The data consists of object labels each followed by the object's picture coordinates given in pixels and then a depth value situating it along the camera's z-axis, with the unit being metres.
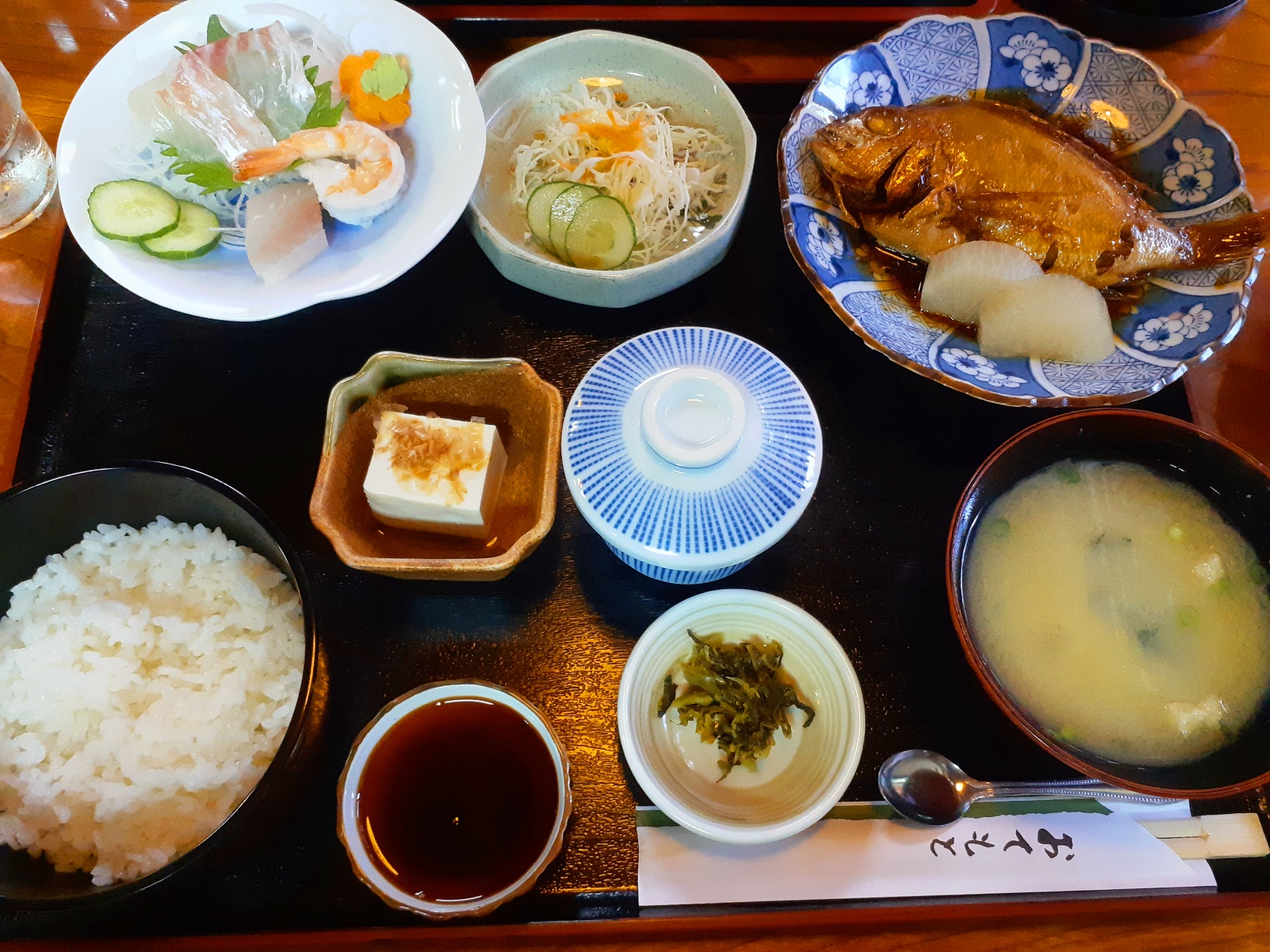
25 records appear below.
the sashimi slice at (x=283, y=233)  0.33
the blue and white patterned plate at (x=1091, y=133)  0.32
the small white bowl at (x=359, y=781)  0.25
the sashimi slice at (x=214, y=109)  0.35
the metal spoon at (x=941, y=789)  0.27
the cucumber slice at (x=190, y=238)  0.33
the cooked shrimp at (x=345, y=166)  0.34
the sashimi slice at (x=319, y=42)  0.37
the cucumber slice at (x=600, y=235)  0.35
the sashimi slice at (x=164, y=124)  0.36
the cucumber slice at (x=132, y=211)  0.33
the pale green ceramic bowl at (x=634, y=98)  0.34
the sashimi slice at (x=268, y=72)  0.36
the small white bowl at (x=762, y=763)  0.26
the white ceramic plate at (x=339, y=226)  0.33
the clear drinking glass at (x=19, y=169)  0.38
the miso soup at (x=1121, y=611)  0.28
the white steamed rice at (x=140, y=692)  0.26
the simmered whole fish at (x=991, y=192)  0.35
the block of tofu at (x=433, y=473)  0.30
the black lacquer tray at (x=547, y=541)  0.28
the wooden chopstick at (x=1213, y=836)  0.28
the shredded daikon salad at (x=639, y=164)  0.38
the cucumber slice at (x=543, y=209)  0.36
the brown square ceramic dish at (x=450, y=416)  0.29
